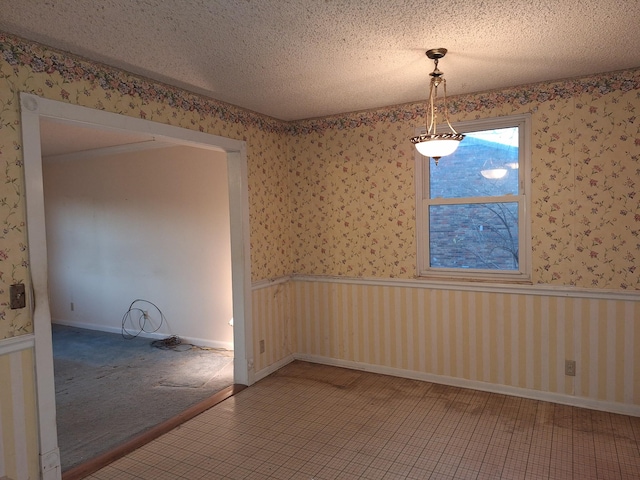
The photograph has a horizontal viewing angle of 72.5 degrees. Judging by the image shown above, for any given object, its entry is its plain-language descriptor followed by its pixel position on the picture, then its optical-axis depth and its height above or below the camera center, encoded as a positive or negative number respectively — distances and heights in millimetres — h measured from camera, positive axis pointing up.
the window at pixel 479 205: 3422 +139
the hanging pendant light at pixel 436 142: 2531 +476
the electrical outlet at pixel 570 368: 3266 -1114
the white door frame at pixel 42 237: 2283 -14
